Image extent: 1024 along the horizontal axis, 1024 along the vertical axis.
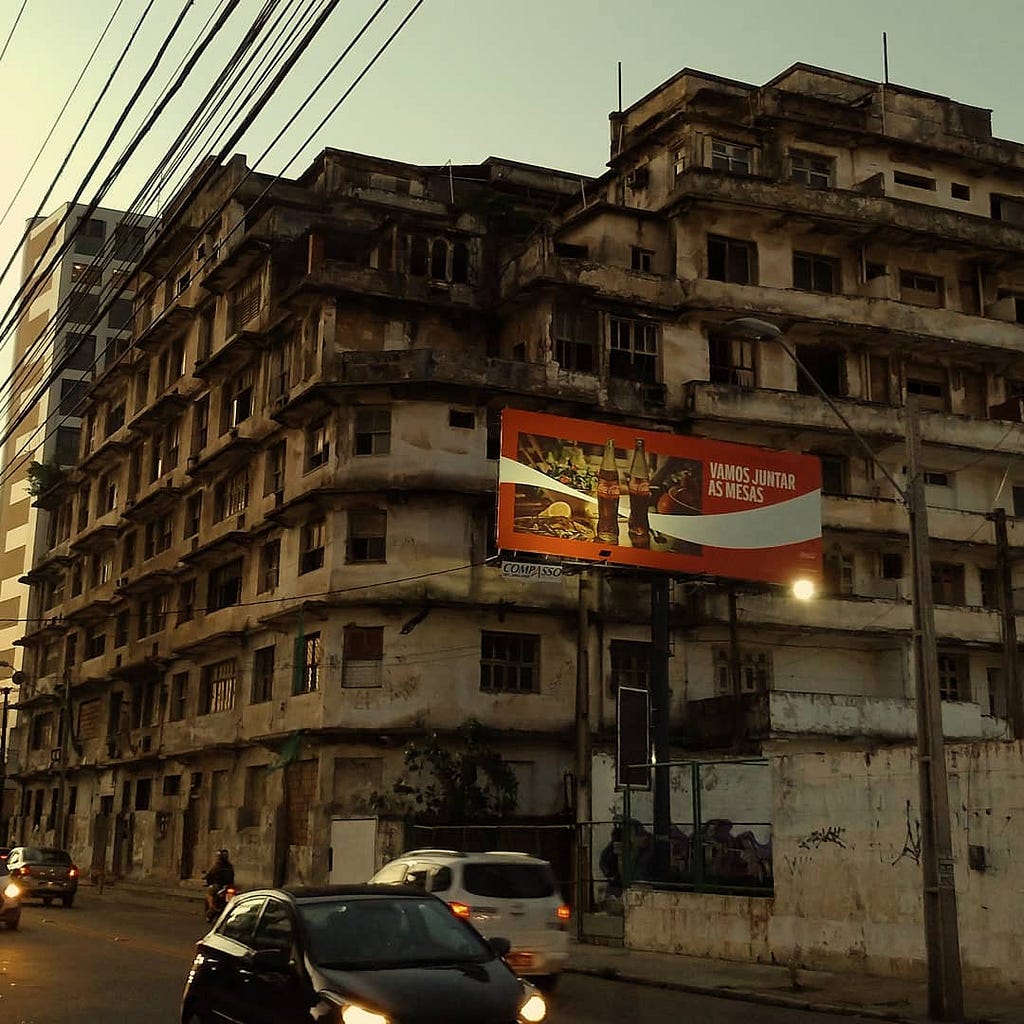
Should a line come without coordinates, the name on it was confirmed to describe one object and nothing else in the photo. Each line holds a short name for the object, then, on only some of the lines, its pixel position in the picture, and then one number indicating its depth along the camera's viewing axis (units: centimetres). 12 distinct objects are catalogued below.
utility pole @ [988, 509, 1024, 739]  3650
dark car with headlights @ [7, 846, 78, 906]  3431
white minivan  1647
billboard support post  2706
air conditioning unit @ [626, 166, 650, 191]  4612
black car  855
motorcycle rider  2774
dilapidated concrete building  3853
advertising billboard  3062
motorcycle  2731
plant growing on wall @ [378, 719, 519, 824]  3612
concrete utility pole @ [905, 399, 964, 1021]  1508
